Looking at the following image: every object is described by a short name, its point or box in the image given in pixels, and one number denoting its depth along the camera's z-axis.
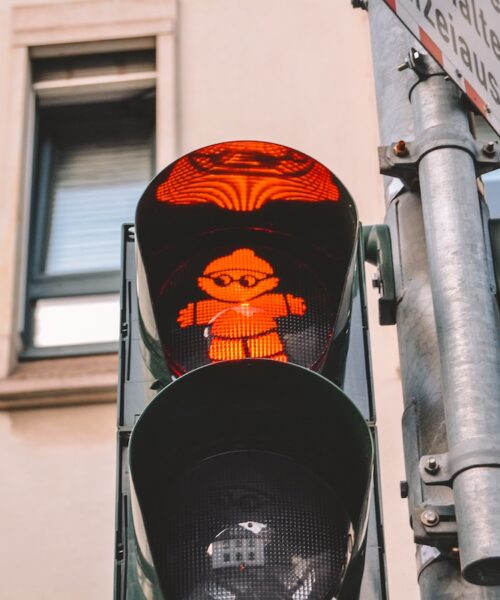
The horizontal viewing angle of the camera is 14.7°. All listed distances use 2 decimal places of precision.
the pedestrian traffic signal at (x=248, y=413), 4.21
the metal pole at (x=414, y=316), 4.15
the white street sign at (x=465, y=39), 4.08
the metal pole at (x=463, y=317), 3.70
